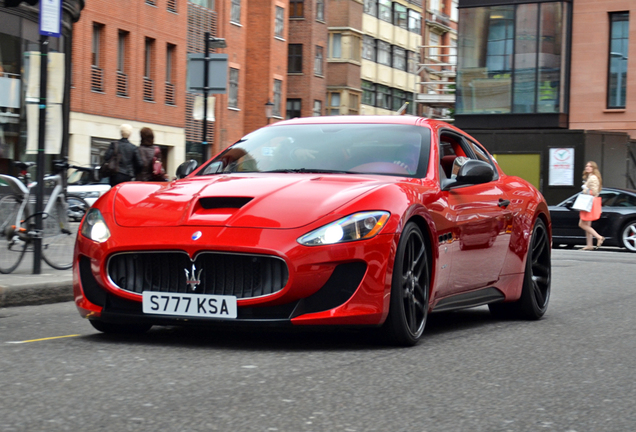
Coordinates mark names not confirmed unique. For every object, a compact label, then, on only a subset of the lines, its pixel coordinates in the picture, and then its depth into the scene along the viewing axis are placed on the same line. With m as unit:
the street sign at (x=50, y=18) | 9.80
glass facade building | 37.19
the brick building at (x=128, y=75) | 34.19
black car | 22.30
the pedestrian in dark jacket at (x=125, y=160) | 15.19
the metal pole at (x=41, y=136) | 9.93
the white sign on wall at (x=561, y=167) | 33.75
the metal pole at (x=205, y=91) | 16.47
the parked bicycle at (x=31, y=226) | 10.39
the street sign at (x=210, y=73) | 16.36
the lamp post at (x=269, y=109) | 37.28
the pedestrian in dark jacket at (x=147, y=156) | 15.27
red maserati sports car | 5.68
